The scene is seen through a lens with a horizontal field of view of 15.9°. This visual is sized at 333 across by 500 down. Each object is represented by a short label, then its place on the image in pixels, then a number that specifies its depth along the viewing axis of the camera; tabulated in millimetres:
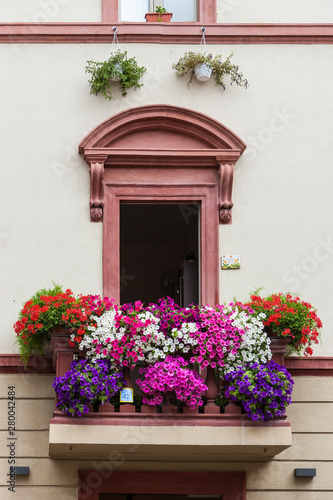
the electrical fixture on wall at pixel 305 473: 13773
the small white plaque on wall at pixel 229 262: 14289
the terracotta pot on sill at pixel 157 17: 14945
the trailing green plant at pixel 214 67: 14555
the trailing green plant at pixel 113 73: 14422
